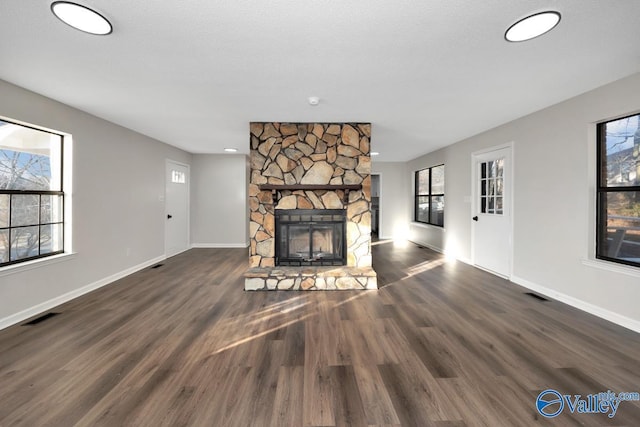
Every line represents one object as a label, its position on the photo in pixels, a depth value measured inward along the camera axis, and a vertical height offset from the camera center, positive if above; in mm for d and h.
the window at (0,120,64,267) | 2721 +149
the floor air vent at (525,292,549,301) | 3330 -1022
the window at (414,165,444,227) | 6500 +398
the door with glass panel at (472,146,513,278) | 4164 +21
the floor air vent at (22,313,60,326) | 2682 -1096
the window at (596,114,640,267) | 2652 +217
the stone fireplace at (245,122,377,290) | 3988 +186
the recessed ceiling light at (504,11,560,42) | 1692 +1189
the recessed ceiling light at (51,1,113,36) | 1606 +1156
